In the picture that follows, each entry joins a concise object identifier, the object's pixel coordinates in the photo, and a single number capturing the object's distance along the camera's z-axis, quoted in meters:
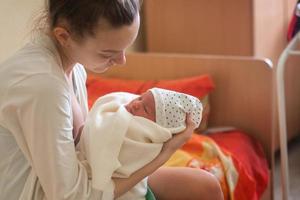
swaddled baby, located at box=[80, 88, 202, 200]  1.18
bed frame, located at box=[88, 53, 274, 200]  1.84
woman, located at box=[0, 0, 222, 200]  1.09
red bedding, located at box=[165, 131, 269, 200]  1.62
